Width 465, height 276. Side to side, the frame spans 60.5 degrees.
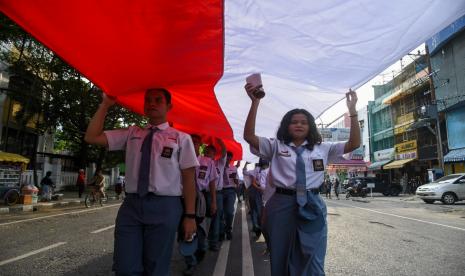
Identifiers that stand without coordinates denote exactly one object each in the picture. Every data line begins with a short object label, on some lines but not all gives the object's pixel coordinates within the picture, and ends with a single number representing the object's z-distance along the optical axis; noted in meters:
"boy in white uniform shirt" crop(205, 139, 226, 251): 6.67
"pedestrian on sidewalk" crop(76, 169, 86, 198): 21.51
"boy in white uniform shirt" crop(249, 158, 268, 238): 8.45
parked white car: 19.36
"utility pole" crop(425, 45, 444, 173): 25.65
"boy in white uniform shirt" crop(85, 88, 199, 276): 2.75
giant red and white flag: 2.57
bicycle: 16.88
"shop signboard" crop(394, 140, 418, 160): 35.31
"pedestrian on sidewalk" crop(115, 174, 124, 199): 23.70
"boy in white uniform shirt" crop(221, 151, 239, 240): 7.62
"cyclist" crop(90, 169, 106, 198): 17.28
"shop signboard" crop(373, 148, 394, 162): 41.16
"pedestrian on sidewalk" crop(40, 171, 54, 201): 18.28
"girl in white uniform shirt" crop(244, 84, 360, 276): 2.92
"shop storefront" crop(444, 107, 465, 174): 26.80
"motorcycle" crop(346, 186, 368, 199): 29.86
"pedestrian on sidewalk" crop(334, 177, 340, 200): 30.83
